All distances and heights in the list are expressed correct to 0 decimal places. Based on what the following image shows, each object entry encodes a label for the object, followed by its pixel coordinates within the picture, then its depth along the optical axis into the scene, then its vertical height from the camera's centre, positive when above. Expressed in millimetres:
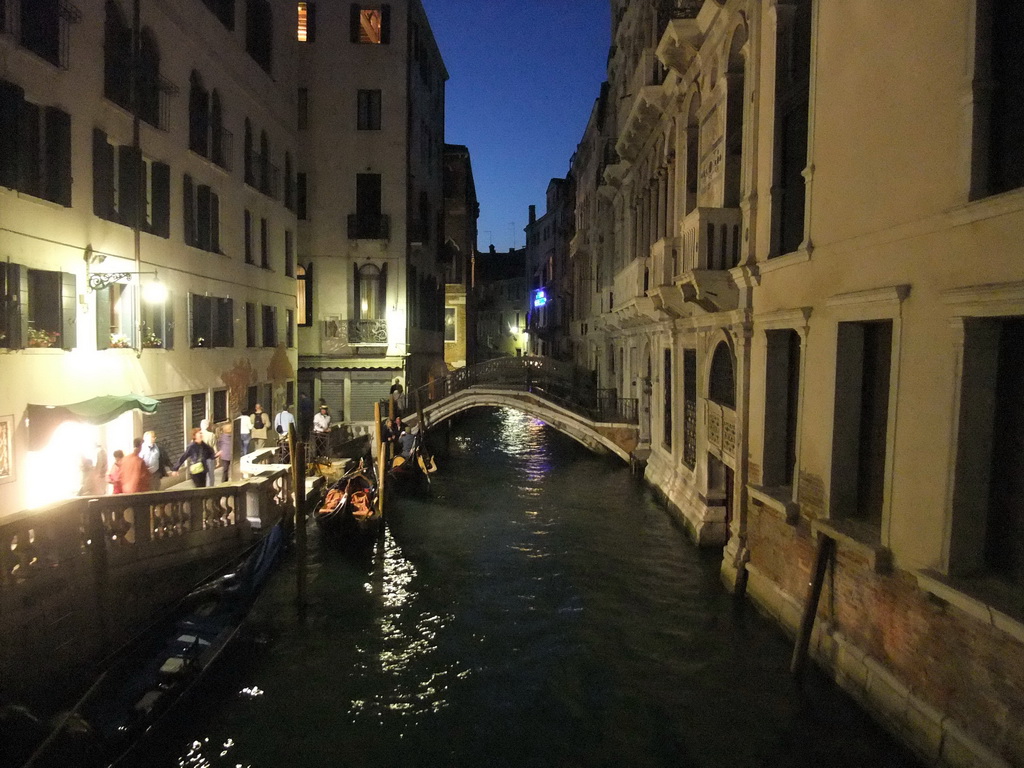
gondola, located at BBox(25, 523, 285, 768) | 5414 -2993
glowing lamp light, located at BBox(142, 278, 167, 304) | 11508 +884
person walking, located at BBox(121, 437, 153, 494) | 9320 -1656
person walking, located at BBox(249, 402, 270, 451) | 14820 -1666
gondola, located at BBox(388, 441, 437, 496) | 17062 -2987
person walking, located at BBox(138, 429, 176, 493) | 10109 -1548
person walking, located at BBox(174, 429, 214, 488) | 10878 -1695
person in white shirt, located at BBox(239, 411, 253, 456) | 14477 -1674
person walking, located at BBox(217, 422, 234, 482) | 12812 -1788
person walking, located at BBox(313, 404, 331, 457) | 16406 -1924
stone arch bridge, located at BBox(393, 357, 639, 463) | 18062 -1365
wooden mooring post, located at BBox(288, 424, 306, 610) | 9445 -2330
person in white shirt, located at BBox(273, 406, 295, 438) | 14656 -1521
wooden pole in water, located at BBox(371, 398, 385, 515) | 13440 -2217
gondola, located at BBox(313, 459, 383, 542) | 12688 -2898
